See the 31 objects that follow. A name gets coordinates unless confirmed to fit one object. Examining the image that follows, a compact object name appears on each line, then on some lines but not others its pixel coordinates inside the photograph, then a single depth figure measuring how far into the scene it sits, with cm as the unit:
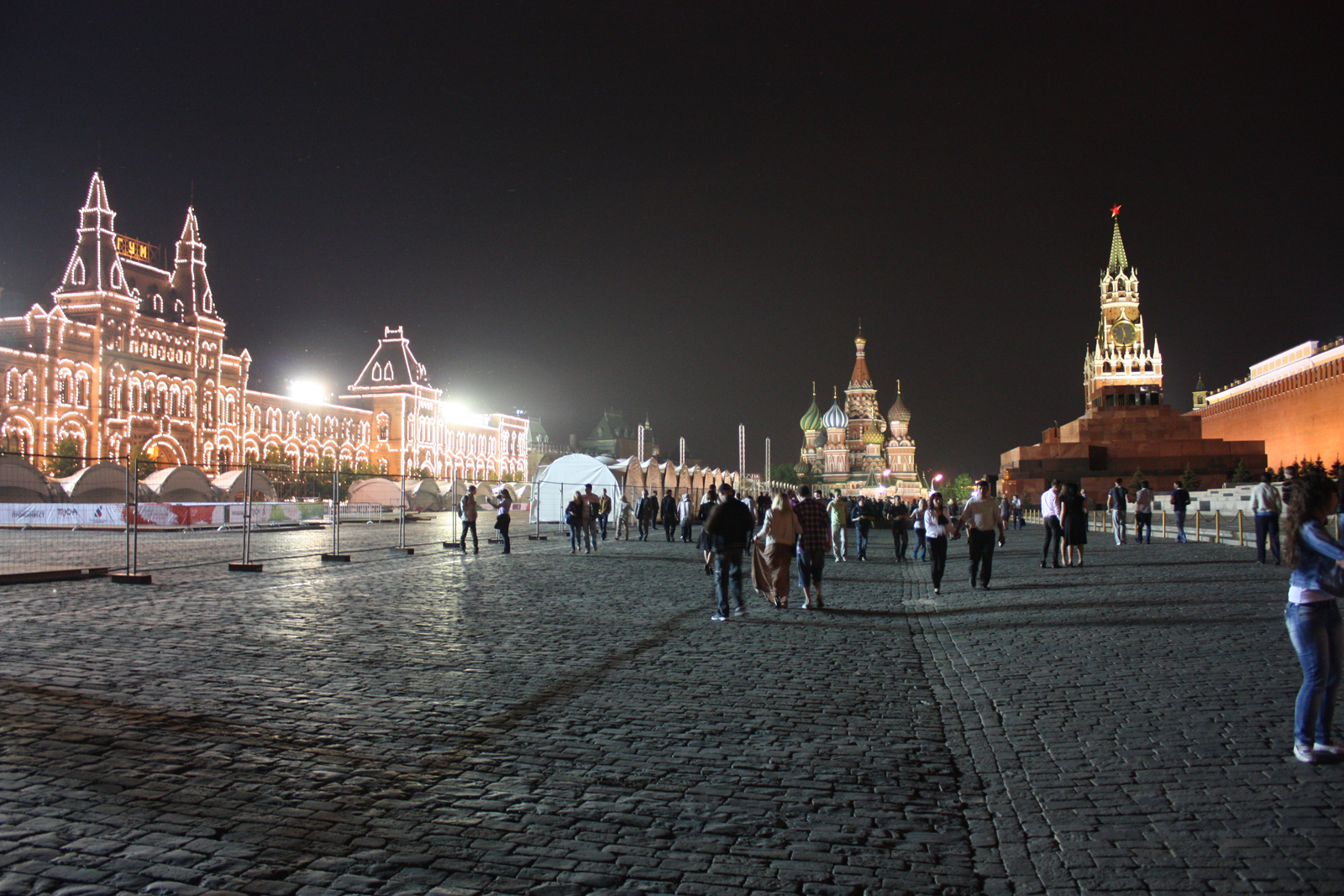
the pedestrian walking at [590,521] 2097
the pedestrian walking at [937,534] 1312
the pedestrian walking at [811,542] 1162
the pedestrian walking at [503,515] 2053
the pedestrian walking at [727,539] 1030
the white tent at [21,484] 2972
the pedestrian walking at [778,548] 1126
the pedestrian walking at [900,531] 1956
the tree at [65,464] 4391
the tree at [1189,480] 5020
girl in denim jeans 483
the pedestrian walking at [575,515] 2078
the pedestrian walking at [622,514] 2883
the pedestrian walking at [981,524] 1294
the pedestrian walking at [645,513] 2922
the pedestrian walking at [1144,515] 2169
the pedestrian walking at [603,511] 2638
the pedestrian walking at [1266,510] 1506
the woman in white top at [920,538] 1872
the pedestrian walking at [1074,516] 1608
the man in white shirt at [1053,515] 1603
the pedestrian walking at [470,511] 1997
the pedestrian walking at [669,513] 2758
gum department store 6631
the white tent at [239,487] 3581
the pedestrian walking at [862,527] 2002
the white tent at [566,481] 3172
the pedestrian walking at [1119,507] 2122
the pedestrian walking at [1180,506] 2147
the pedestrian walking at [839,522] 1894
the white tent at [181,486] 3500
